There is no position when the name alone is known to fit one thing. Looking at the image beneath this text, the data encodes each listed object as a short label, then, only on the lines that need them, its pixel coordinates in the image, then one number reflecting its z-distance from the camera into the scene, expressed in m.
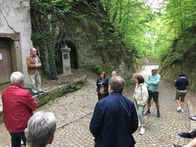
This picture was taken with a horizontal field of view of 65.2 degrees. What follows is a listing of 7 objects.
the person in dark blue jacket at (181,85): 6.51
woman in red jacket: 2.84
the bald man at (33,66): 5.89
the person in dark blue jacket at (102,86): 5.66
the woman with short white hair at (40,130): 1.51
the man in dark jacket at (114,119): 2.44
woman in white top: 4.60
